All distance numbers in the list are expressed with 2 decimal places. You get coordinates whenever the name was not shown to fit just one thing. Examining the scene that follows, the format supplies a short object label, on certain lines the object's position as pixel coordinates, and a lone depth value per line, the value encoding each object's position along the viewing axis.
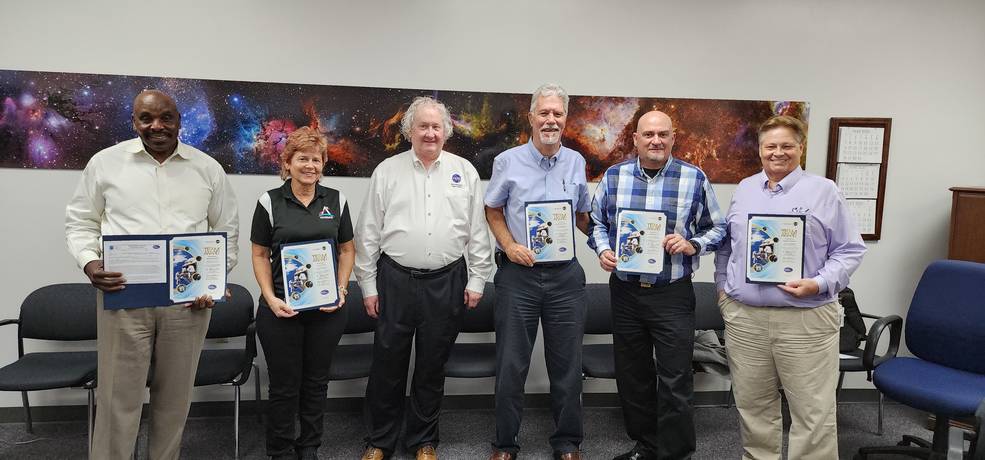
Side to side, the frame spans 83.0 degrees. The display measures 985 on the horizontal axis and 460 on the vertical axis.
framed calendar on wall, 3.98
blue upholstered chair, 2.82
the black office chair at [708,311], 3.86
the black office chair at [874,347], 3.04
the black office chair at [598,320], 3.51
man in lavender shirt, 2.48
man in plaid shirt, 2.73
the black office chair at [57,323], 3.14
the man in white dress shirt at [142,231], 2.43
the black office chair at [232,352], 3.10
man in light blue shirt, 2.85
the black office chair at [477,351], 3.29
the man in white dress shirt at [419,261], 2.84
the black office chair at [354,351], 3.22
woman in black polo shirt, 2.62
